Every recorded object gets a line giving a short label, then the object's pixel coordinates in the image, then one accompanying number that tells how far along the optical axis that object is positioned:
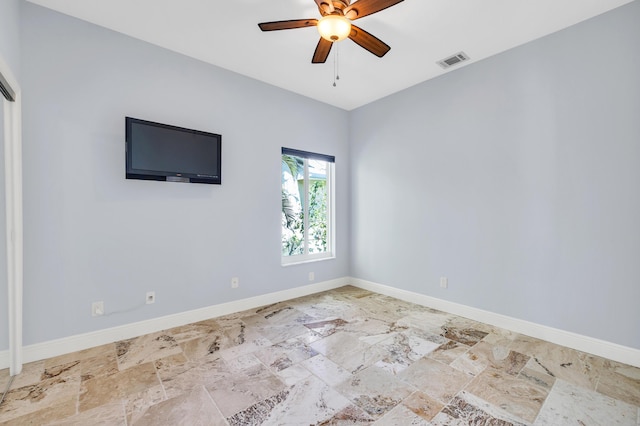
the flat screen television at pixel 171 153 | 2.66
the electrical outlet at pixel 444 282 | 3.42
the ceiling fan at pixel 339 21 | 1.88
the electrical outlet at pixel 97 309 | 2.53
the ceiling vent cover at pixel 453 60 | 3.01
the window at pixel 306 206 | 4.05
